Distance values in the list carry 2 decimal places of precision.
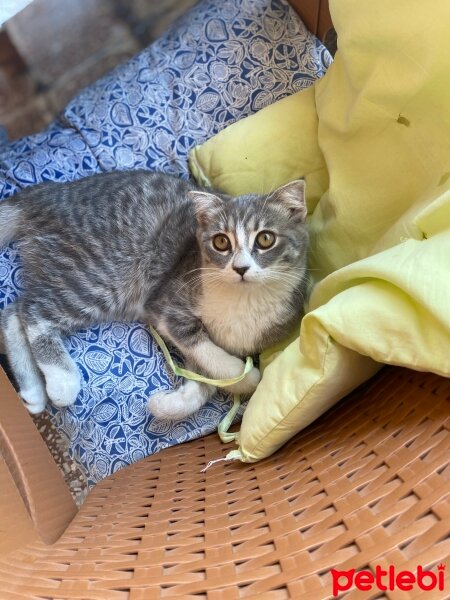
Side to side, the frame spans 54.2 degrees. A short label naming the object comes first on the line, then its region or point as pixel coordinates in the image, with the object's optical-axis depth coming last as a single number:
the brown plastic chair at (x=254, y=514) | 0.19
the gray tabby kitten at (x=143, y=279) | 0.34
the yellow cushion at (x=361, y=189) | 0.23
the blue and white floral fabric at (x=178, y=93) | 0.44
